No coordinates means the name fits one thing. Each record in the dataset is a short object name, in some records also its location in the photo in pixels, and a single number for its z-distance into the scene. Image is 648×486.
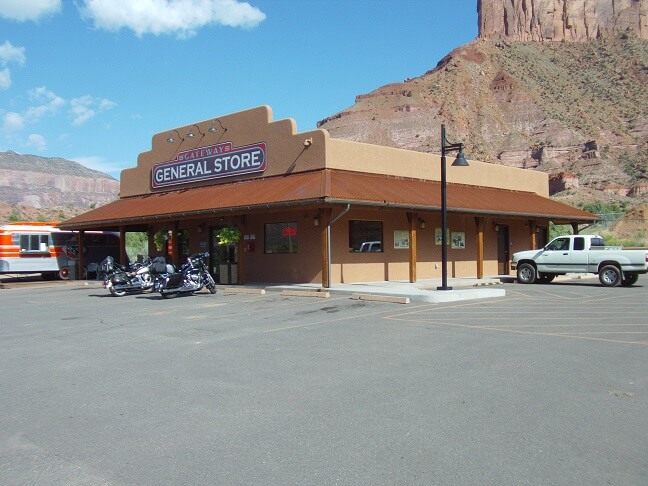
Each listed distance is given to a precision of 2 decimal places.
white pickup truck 22.00
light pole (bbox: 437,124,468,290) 18.16
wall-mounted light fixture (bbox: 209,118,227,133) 26.19
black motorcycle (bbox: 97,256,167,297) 20.81
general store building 21.69
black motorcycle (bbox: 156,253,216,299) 19.36
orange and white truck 29.62
